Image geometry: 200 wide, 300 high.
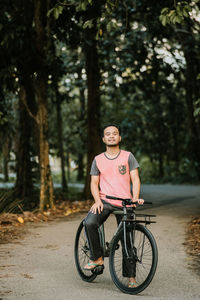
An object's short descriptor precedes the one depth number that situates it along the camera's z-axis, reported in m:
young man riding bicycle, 5.89
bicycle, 5.59
